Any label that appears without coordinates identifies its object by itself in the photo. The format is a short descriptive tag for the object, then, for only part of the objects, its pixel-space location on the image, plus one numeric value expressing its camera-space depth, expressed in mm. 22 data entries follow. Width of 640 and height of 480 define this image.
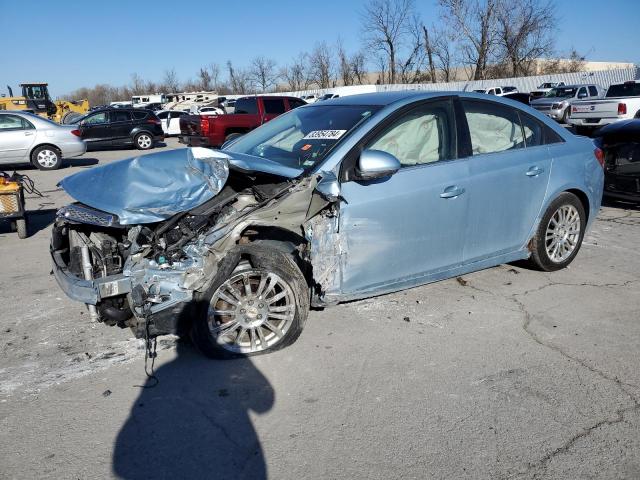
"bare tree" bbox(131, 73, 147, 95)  92750
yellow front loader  29781
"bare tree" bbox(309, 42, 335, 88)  60438
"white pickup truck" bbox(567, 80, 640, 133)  17797
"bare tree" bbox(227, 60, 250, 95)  73688
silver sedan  14234
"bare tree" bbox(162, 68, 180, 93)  89375
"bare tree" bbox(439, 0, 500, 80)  42656
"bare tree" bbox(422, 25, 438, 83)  48844
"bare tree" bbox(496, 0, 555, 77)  43875
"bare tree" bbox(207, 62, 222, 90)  80450
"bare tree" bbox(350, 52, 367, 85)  57219
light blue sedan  3514
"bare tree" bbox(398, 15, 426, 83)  50156
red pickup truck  16531
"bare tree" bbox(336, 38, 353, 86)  58250
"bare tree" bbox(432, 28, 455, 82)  48469
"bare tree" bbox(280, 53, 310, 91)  64875
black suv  19594
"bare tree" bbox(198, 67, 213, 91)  80688
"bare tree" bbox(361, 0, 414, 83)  50003
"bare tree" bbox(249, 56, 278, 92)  69962
